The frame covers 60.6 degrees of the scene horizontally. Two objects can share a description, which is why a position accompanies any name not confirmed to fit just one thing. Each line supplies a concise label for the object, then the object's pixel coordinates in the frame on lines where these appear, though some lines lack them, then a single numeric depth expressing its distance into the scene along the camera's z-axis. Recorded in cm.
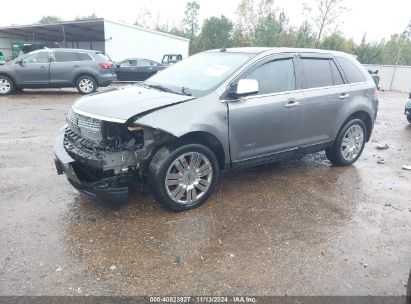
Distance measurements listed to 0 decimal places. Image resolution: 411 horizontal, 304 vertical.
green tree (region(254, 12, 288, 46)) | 3456
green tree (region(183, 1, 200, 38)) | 7388
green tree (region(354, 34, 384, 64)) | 3109
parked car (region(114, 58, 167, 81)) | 1844
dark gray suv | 1257
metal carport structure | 2278
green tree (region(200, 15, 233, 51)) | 4016
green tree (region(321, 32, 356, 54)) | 2984
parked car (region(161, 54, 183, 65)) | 2152
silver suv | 365
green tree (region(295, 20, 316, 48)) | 3131
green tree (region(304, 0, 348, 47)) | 3000
